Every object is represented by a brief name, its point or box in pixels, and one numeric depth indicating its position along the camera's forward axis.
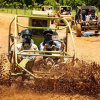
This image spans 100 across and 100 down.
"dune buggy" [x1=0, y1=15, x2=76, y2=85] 9.11
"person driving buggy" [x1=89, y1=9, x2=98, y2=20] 28.61
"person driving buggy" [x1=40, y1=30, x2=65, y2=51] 12.19
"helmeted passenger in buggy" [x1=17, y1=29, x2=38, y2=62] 12.00
